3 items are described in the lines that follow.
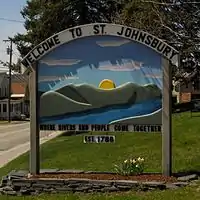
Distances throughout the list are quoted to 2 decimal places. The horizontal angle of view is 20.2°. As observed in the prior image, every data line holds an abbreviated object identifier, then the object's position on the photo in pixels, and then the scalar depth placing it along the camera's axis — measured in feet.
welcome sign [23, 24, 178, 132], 37.42
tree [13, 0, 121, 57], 154.61
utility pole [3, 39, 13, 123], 240.73
